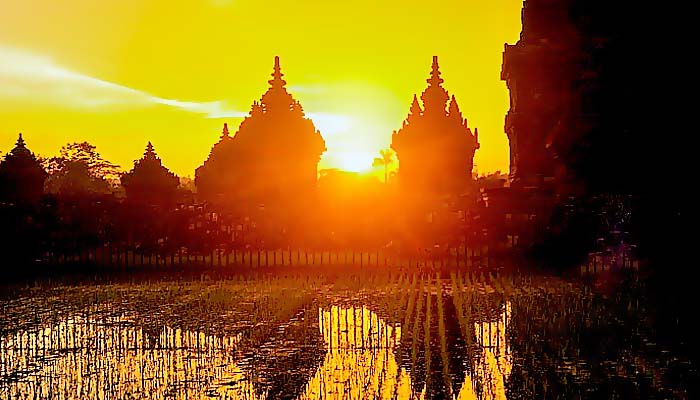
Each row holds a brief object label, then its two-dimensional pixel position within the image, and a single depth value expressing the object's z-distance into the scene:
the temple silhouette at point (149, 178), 45.81
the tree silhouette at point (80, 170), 76.81
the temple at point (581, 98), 19.31
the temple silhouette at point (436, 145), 49.12
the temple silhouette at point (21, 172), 38.53
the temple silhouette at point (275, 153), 41.91
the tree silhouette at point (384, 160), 107.88
